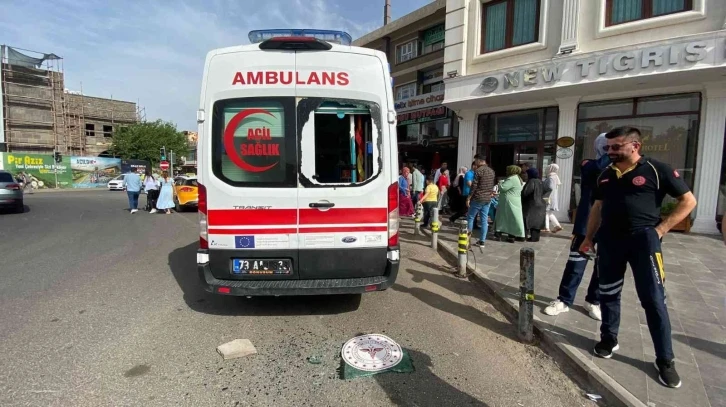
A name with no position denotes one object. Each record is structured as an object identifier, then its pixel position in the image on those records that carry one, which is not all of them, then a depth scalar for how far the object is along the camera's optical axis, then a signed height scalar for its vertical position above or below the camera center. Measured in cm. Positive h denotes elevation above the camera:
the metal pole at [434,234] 704 -117
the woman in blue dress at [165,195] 1305 -88
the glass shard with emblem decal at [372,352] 295 -157
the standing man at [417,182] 1180 -18
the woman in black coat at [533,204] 741 -52
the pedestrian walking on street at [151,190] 1368 -75
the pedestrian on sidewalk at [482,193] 691 -29
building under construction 3081 +539
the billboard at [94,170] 3025 -5
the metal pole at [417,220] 864 -106
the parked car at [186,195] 1386 -91
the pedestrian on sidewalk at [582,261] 367 -86
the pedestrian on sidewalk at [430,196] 869 -47
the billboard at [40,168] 2698 +7
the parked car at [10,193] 1167 -83
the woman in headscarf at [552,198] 795 -45
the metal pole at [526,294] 331 -109
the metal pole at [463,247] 525 -106
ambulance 347 +4
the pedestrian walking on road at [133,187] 1296 -60
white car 2886 -120
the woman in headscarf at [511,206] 719 -57
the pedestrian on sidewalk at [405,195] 1097 -57
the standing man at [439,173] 1209 +15
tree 3619 +304
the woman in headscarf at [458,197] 1042 -60
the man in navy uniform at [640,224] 269 -34
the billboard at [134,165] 3275 +52
